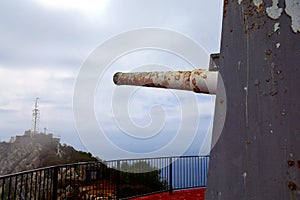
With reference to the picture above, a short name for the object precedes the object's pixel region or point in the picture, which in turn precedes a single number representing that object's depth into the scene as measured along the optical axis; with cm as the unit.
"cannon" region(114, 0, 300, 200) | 63
